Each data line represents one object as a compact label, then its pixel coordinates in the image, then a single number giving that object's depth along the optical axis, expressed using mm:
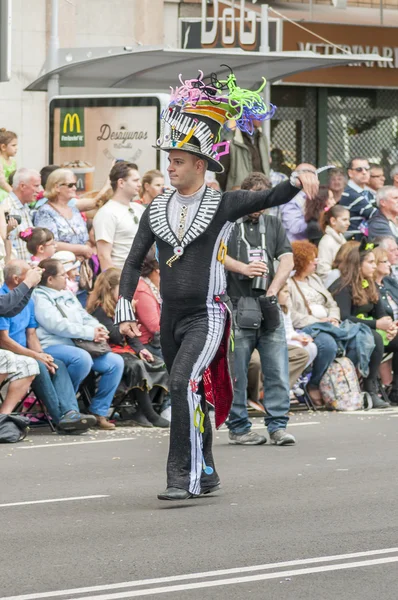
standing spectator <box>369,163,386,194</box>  19812
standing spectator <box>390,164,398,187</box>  19891
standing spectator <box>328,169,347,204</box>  18188
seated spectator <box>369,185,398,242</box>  17531
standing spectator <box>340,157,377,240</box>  17938
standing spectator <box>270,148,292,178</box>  24891
